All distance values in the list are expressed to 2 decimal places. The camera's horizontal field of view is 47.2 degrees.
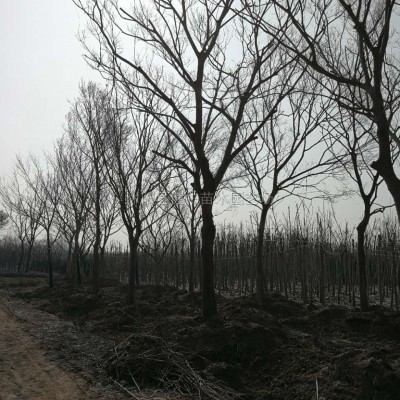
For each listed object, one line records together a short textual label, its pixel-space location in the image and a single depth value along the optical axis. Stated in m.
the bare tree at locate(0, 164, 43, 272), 23.91
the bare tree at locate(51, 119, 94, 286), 16.89
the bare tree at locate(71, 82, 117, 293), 13.12
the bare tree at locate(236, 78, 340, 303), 10.64
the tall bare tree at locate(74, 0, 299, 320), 7.97
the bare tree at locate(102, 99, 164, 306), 11.47
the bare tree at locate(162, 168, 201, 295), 14.27
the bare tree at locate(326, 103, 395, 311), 8.99
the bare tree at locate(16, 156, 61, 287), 19.60
